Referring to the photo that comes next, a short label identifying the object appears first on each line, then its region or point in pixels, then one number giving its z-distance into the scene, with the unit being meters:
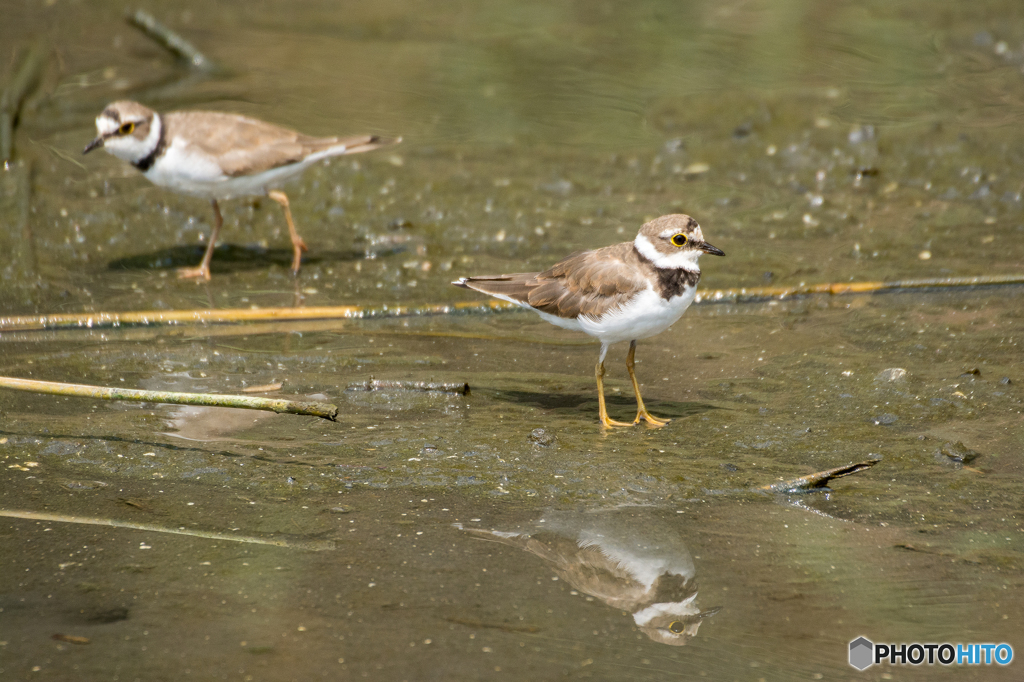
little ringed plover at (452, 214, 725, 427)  10.74
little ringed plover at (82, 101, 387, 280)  15.38
